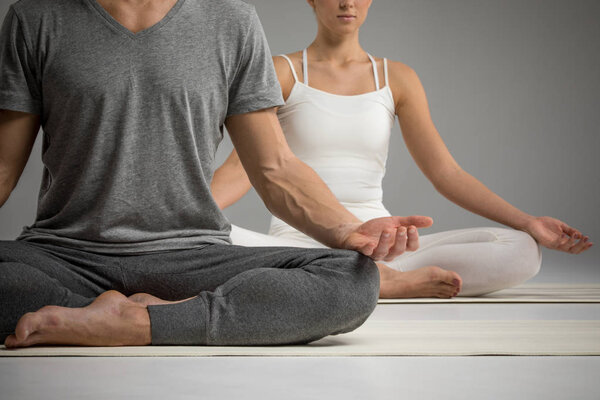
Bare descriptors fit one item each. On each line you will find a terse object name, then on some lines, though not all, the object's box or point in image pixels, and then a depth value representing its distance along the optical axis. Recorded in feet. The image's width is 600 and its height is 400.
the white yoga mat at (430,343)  13.59
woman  16.91
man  14.03
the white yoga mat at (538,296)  16.60
